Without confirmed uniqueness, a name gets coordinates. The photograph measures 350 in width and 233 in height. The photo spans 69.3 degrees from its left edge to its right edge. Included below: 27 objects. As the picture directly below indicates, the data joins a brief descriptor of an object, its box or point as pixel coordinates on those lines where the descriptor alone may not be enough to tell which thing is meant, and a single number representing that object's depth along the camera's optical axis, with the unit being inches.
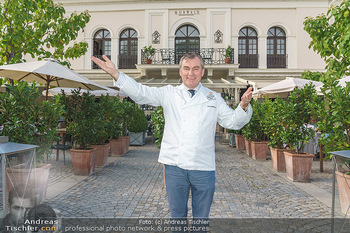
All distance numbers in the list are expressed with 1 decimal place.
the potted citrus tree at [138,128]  428.1
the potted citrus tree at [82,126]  236.1
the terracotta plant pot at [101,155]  266.2
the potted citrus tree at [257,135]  322.3
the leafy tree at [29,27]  287.9
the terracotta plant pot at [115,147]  342.6
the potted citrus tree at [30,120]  161.8
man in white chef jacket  86.3
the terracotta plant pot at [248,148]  349.0
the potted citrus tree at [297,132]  222.4
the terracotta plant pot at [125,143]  355.4
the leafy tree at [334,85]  168.6
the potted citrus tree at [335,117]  167.2
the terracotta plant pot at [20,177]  104.4
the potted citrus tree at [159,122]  221.6
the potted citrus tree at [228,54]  622.2
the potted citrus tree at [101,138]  262.4
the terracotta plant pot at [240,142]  412.5
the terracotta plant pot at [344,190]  113.7
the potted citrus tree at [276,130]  248.1
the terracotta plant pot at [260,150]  322.3
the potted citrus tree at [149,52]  628.8
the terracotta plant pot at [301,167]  221.9
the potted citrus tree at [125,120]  359.6
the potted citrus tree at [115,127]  319.6
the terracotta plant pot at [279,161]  258.1
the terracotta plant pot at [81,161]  235.6
